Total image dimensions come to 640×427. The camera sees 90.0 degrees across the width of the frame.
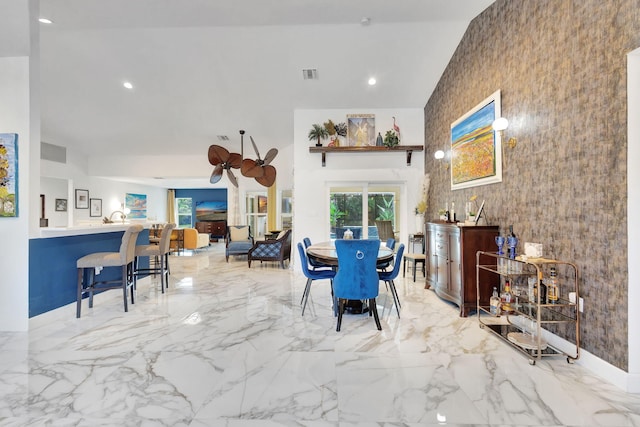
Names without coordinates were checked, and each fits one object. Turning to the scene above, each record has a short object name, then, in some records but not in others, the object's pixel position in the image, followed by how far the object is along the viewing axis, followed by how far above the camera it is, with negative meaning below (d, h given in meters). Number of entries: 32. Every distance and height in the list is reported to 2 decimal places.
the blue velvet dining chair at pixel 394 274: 3.55 -0.67
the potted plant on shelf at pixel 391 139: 5.82 +1.40
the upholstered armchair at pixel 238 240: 7.55 -0.59
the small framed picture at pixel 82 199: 8.46 +0.50
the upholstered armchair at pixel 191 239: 9.30 -0.64
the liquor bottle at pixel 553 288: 2.58 -0.60
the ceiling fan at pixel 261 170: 6.04 +0.91
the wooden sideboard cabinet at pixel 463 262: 3.56 -0.54
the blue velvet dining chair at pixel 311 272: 3.68 -0.66
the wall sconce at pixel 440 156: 5.00 +0.94
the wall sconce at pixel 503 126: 3.30 +0.94
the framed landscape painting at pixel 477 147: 3.60 +0.85
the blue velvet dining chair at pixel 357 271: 3.05 -0.54
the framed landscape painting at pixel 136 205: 11.00 +0.46
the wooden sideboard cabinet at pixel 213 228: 13.29 -0.47
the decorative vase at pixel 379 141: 5.87 +1.37
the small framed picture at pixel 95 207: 9.08 +0.30
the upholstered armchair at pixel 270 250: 6.62 -0.70
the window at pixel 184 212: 13.79 +0.22
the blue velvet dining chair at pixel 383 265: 3.60 -0.57
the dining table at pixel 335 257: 3.39 -0.44
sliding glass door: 6.14 +0.15
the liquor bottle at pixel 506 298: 3.03 -0.81
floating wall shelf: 5.80 +1.22
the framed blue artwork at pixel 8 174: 3.09 +0.42
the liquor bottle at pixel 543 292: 2.72 -0.67
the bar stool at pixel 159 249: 4.54 -0.46
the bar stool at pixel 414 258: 5.21 -0.70
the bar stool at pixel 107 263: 3.57 -0.51
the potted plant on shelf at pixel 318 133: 5.88 +1.53
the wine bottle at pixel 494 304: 3.22 -0.91
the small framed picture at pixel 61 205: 8.59 +0.35
